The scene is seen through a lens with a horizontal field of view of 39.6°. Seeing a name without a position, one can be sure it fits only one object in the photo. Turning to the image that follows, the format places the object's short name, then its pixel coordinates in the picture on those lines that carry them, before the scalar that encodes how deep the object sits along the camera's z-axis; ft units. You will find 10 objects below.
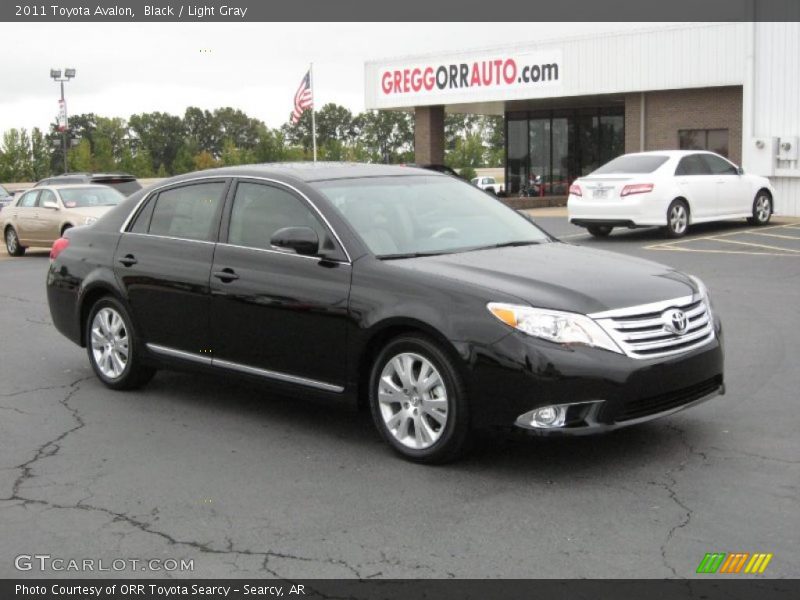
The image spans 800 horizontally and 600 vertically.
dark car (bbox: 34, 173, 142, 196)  81.66
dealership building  87.35
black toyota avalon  18.62
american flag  120.98
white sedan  64.49
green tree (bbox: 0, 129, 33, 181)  277.85
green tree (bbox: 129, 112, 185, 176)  362.33
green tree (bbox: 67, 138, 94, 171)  276.82
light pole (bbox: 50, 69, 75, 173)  203.72
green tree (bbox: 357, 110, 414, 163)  297.12
